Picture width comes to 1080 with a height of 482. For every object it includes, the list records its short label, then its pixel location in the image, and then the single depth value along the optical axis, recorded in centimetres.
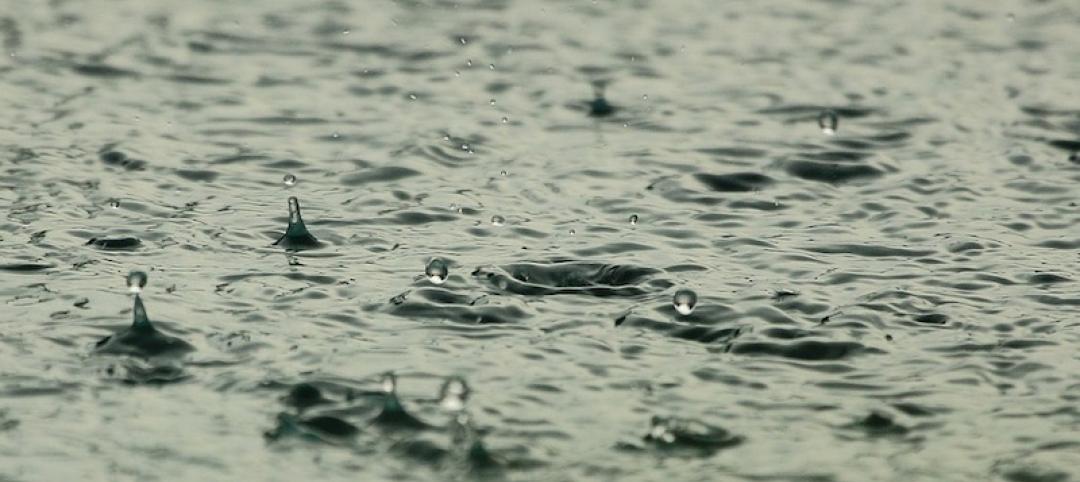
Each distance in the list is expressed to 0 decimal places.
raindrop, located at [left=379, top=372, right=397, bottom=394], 1173
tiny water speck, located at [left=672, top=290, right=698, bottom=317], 1381
